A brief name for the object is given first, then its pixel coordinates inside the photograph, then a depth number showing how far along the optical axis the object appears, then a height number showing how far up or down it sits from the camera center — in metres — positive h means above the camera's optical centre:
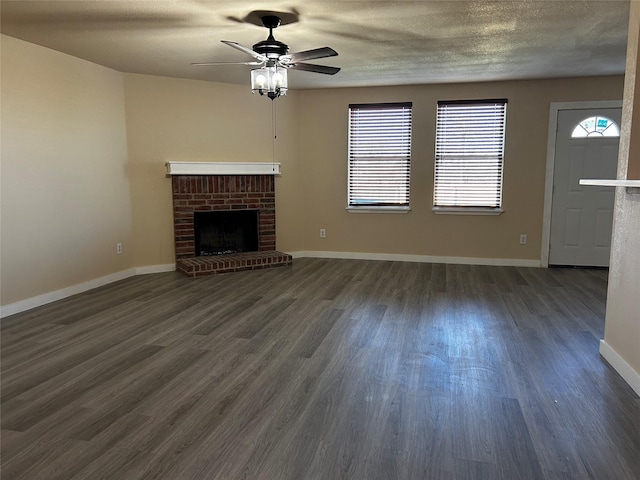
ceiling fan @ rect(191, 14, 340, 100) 3.44 +0.99
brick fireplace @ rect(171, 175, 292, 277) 5.64 -0.32
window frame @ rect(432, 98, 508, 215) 5.89 +0.32
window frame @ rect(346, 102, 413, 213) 6.18 +0.26
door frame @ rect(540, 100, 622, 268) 5.54 +0.40
